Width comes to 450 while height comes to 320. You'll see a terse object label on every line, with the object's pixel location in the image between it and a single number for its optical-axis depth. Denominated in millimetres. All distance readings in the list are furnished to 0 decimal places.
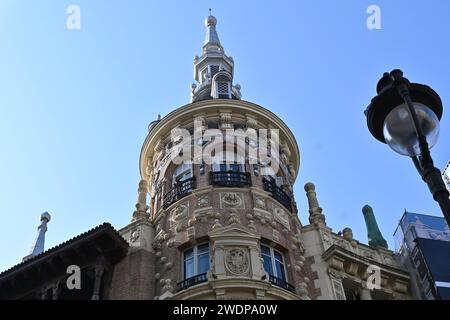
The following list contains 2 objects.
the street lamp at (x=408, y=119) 9219
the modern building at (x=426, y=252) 22797
